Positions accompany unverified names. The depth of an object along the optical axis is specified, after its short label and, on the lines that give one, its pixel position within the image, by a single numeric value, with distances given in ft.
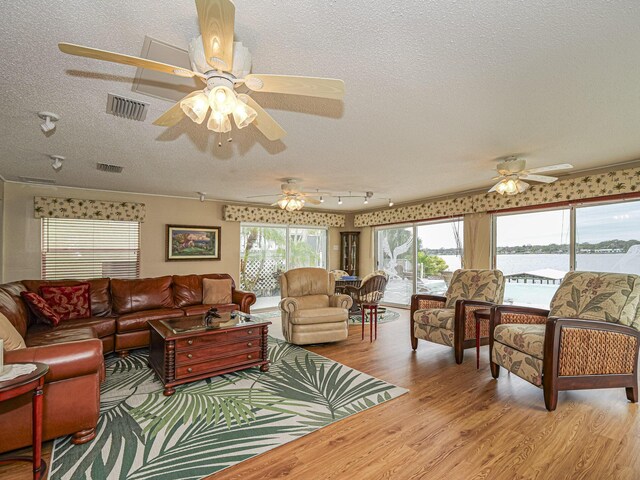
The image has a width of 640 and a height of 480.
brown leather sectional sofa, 6.29
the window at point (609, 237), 13.05
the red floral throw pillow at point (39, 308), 11.27
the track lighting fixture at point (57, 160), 11.32
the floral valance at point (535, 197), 12.75
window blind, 16.47
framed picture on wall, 19.57
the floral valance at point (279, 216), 21.30
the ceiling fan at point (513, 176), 11.41
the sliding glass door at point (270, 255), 22.67
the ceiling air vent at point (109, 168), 12.60
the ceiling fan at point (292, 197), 14.78
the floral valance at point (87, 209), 15.92
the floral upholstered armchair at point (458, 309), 11.75
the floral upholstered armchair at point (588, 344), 8.26
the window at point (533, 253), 15.30
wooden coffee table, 9.37
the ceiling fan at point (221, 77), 4.00
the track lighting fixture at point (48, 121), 7.94
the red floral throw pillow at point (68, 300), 12.37
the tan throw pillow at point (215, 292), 15.98
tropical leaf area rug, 6.18
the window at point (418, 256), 20.36
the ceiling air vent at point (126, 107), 7.28
